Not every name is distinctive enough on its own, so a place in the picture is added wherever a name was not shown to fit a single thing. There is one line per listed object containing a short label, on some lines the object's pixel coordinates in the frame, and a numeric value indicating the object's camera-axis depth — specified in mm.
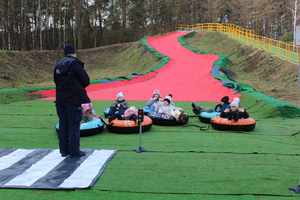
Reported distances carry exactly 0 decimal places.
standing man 7227
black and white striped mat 5855
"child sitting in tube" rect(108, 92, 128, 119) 10684
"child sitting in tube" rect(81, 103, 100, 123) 10148
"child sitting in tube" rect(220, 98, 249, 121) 10625
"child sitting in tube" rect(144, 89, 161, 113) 12022
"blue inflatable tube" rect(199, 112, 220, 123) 11789
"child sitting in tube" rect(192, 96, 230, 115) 11881
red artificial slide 19469
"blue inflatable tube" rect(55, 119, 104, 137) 9672
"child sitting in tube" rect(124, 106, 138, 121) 10389
